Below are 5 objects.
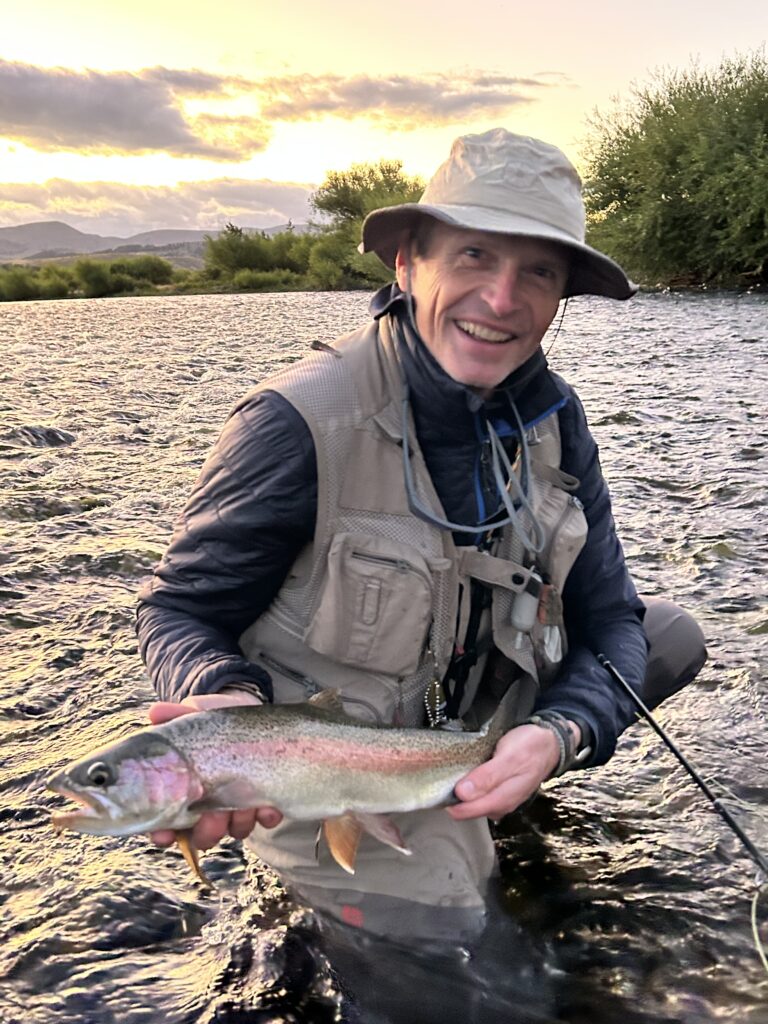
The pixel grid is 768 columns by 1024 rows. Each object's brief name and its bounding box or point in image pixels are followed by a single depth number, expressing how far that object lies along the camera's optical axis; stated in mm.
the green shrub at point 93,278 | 45312
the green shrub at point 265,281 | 47344
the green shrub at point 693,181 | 27047
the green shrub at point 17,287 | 43594
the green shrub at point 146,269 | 47875
